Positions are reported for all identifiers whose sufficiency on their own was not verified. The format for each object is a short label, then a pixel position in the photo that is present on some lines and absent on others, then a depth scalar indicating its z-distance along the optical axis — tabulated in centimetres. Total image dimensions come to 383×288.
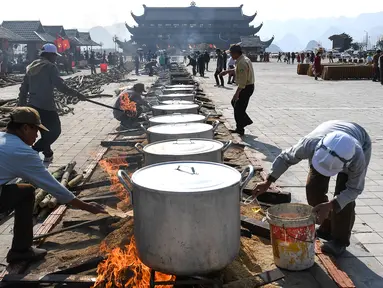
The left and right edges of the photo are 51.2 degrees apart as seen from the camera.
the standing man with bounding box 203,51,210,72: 3048
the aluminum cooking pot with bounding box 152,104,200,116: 623
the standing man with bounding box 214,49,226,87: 2312
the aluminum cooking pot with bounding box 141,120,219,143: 443
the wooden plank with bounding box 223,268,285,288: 329
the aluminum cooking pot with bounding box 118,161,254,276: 267
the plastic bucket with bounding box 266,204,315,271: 350
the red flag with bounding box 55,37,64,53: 3661
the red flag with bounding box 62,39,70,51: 3731
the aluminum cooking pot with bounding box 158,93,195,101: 813
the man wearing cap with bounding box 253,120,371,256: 302
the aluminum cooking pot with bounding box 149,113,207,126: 522
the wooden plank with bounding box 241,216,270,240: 423
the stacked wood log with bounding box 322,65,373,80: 2553
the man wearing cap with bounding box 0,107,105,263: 328
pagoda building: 8144
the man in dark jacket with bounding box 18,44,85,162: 713
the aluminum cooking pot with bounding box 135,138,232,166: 366
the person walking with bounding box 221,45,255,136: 878
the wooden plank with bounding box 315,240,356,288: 338
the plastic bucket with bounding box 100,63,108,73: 3428
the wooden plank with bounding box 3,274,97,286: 324
